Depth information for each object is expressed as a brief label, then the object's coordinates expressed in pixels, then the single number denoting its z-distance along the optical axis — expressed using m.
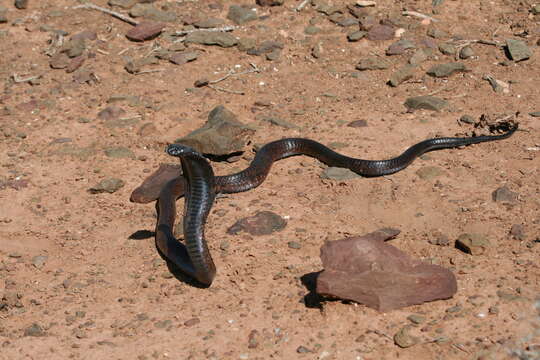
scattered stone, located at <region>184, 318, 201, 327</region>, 5.81
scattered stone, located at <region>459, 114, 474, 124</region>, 9.00
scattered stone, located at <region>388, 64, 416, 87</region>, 9.86
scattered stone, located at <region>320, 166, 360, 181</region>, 7.93
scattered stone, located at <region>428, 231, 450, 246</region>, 6.58
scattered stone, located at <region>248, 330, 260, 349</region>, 5.50
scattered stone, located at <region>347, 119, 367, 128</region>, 9.06
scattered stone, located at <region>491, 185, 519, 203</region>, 7.23
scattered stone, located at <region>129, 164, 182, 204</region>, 7.78
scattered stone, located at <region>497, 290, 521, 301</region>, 5.71
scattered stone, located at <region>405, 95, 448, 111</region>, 9.32
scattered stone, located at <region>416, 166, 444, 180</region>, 7.90
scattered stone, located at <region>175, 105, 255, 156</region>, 8.30
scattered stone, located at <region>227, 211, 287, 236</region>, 6.98
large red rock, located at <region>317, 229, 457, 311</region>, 5.63
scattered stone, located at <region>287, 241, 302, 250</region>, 6.65
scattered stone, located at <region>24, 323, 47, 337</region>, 5.87
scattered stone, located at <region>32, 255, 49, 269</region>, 6.79
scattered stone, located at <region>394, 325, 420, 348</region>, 5.29
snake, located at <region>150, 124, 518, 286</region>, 6.05
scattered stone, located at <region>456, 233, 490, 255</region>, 6.38
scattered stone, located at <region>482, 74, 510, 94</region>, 9.65
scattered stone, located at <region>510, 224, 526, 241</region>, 6.56
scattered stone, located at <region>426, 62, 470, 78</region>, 9.99
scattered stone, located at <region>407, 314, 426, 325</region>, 5.52
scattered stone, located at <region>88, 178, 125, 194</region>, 7.98
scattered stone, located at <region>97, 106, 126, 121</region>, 9.50
